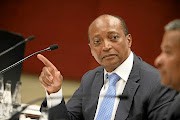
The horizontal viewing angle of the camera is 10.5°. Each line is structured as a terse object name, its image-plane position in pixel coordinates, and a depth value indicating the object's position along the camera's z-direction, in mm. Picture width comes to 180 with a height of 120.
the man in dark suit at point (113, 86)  3884
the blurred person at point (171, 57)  3552
